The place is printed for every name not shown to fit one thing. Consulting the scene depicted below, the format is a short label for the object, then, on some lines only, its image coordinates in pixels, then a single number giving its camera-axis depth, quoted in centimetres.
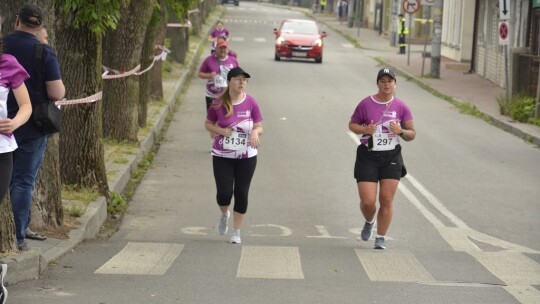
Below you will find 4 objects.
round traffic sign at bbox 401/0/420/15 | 4059
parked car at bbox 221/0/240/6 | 10406
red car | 4250
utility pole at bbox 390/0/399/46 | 5381
